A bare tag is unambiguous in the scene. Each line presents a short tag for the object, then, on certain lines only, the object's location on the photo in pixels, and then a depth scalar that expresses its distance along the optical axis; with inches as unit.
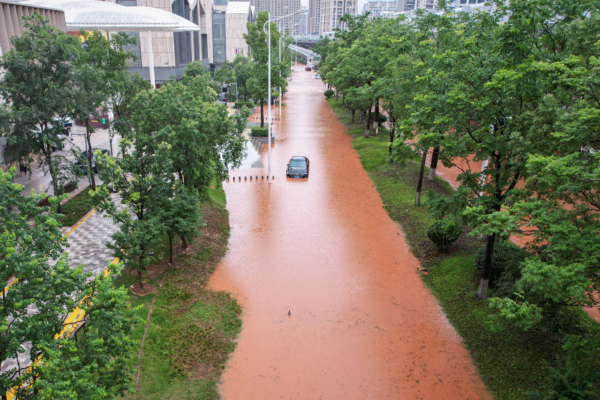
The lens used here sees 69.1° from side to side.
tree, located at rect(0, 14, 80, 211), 663.8
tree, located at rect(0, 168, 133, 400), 268.1
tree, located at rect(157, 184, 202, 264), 608.3
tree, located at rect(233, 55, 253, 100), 2375.7
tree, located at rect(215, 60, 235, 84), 2336.4
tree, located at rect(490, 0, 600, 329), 331.9
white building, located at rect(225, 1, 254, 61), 3385.8
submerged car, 1155.9
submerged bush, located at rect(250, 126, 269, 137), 1626.4
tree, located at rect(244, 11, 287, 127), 1565.0
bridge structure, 5014.8
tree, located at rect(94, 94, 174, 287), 544.1
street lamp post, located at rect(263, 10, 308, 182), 1133.0
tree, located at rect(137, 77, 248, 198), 619.2
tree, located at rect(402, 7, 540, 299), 481.4
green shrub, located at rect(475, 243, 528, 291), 552.4
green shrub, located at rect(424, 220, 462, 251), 709.3
